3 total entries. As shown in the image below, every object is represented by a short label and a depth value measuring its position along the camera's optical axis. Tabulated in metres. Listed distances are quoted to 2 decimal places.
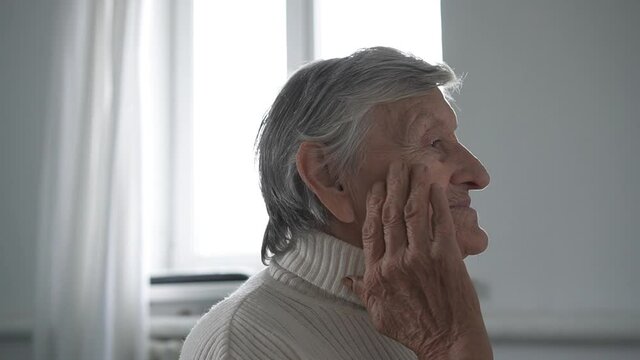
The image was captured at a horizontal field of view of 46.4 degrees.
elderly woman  0.96
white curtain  2.29
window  2.68
